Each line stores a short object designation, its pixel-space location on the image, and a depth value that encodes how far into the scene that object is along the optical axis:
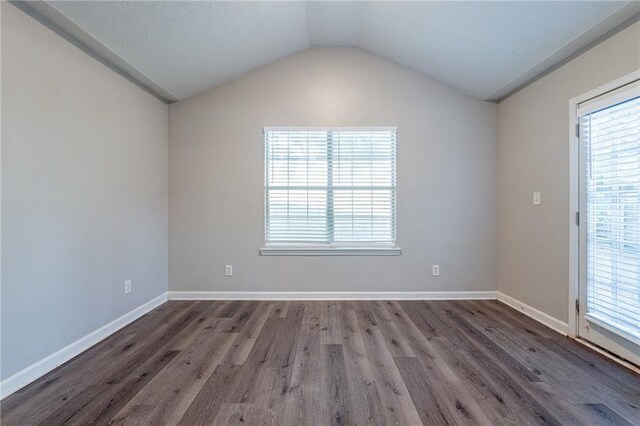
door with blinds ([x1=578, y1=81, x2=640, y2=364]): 1.81
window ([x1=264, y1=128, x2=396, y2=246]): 3.17
